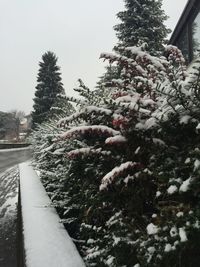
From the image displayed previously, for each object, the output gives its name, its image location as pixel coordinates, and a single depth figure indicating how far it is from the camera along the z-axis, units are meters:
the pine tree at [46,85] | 25.99
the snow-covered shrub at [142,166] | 1.05
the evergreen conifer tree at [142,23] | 13.12
